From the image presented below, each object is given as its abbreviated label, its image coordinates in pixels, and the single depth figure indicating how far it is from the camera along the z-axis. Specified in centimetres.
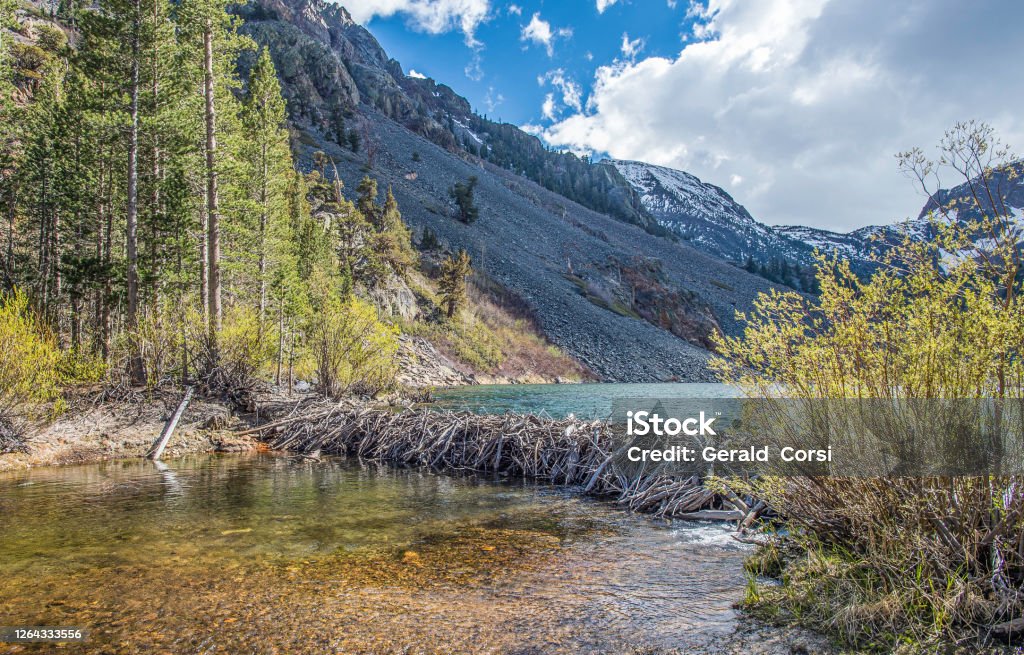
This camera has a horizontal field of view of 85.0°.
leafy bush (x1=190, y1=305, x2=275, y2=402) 1745
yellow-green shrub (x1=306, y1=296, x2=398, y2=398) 2119
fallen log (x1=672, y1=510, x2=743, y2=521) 841
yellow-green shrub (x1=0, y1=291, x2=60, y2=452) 1149
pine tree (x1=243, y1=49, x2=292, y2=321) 2655
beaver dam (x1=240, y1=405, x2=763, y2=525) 920
